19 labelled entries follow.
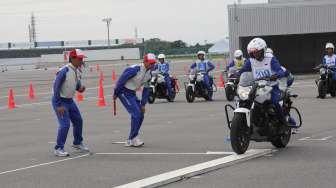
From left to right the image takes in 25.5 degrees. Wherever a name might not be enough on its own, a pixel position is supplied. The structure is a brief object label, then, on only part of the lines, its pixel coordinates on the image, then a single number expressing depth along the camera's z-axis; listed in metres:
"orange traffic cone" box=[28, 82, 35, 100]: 33.81
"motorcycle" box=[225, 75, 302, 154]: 11.34
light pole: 149.38
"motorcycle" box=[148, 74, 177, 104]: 27.00
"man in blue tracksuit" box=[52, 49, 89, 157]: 12.47
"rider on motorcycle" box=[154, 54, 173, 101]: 26.97
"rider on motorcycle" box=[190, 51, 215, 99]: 26.69
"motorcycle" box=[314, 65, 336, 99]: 24.67
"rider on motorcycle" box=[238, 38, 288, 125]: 11.95
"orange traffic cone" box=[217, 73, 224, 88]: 34.80
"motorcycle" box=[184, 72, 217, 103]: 26.36
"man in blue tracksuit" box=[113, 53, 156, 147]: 13.57
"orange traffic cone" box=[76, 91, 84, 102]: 30.32
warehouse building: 41.44
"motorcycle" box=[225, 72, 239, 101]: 25.52
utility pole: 181.38
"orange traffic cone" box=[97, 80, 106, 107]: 26.58
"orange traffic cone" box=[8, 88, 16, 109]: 27.86
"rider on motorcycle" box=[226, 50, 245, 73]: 25.61
